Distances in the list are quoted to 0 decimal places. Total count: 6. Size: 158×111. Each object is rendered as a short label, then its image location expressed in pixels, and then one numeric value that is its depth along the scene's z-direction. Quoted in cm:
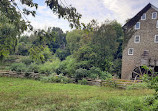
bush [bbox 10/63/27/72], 2425
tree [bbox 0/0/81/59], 636
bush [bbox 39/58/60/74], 2388
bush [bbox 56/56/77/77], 2250
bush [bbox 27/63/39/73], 2463
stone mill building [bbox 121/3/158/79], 2555
